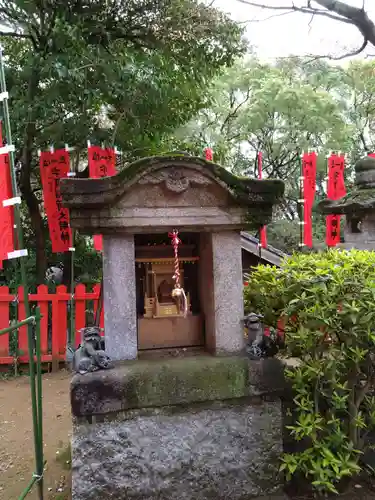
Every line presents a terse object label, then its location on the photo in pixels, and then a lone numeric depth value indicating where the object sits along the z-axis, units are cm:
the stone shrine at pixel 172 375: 301
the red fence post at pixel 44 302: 730
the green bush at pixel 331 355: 286
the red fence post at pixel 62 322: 732
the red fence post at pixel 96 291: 754
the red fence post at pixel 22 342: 718
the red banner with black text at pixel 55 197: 711
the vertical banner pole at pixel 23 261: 293
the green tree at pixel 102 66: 666
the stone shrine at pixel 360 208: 699
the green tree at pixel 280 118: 1614
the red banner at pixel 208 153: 821
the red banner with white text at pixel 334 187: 881
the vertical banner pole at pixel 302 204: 892
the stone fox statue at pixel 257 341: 337
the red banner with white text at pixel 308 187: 902
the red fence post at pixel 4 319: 707
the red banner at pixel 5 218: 310
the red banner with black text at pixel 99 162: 717
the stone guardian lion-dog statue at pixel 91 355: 308
